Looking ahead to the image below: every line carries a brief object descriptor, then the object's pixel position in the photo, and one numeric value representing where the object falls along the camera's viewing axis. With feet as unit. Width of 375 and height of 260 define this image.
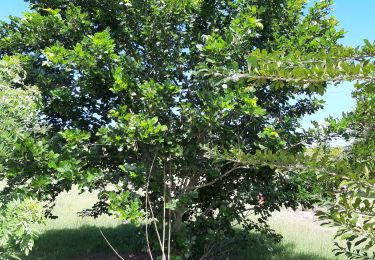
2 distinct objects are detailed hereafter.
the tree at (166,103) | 14.10
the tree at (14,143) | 10.75
